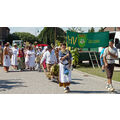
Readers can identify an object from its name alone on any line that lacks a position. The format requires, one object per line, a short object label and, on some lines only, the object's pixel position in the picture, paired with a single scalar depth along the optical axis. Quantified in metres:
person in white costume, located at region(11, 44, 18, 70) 18.07
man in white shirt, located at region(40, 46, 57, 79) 12.09
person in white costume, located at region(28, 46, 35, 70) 18.38
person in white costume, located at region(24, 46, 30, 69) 18.44
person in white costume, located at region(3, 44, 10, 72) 16.50
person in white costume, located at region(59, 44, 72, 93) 9.14
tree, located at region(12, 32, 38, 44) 90.66
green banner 20.58
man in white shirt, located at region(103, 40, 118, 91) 9.36
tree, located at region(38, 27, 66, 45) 76.94
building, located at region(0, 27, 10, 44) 88.50
